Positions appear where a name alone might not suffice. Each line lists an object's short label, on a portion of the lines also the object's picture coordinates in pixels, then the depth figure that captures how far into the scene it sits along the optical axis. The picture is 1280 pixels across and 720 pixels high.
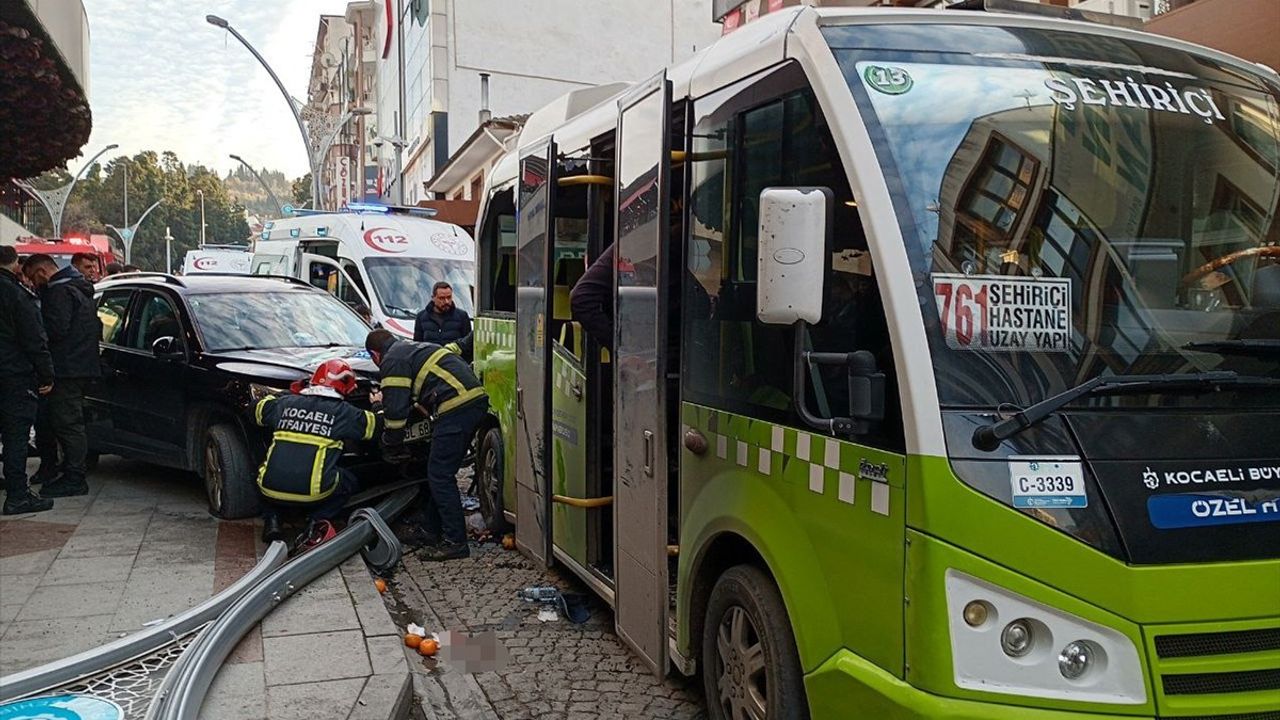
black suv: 7.77
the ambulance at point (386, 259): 14.70
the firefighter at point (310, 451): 6.98
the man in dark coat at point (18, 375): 7.68
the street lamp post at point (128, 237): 48.12
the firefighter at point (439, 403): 7.05
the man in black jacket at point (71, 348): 8.14
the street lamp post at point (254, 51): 23.25
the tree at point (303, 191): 103.31
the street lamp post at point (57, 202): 37.19
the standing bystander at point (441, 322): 11.64
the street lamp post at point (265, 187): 35.94
